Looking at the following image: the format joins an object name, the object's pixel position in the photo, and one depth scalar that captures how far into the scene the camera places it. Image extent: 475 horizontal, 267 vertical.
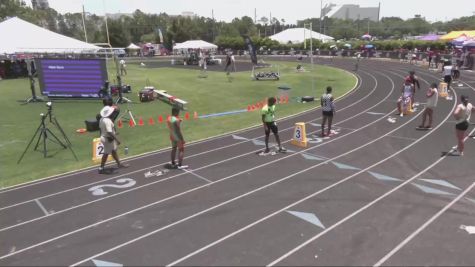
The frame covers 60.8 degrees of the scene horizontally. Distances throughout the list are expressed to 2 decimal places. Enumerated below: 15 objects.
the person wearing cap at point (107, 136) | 12.30
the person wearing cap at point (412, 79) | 20.20
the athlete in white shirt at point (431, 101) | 16.75
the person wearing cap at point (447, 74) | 27.34
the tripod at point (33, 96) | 25.87
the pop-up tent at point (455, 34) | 48.76
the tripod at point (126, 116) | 20.03
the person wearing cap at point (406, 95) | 20.22
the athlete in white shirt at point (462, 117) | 13.25
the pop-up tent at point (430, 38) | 61.01
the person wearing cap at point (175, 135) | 12.52
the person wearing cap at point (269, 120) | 13.95
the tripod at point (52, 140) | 14.35
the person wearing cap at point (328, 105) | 16.02
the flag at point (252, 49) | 39.46
